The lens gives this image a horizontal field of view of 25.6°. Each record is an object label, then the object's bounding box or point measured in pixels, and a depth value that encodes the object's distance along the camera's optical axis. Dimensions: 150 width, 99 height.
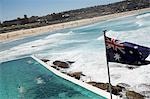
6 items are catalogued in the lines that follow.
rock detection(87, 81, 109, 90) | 23.59
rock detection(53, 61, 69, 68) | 34.40
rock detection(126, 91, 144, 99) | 20.27
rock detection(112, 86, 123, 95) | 21.82
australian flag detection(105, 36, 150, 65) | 13.58
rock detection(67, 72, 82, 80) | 28.19
